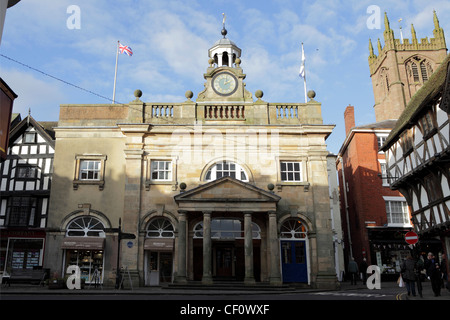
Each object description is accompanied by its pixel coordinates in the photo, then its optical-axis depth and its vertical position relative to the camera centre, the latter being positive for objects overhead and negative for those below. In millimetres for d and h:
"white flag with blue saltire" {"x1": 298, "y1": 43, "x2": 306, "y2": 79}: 26734 +13055
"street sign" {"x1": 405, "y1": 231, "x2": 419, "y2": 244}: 15656 +1230
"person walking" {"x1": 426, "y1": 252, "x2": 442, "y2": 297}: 14396 -316
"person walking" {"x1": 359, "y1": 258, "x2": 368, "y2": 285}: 25062 +82
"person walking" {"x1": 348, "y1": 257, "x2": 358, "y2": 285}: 24469 +205
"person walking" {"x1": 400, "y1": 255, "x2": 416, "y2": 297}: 14406 -20
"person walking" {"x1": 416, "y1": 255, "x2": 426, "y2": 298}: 14380 -25
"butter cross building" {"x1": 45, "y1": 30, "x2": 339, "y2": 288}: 21844 +4590
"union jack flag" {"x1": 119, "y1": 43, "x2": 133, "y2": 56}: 26656 +14555
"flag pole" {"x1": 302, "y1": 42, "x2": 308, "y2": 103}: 26419 +12554
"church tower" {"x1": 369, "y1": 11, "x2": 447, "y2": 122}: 52656 +26877
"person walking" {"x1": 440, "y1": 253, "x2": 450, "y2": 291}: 19422 -56
